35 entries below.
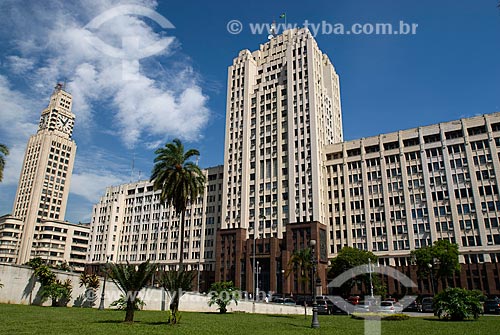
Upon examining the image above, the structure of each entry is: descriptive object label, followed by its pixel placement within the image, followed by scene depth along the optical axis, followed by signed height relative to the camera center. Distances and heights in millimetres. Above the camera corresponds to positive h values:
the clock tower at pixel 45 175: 133125 +38367
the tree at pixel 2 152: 40344 +13019
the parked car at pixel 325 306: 46244 -2468
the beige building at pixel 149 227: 102438 +15840
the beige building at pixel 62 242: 128125 +12732
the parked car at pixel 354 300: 53403 -2041
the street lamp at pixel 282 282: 76075 +466
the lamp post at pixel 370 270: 62294 +2518
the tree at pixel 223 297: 45656 -1602
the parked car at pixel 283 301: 60166 -2536
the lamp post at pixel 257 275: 77019 +1370
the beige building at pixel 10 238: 127156 +13371
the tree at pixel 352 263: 66062 +3951
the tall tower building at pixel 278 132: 85062 +36305
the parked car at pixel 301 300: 70062 -2667
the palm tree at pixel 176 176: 53531 +14614
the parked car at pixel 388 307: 38503 -2180
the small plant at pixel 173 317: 26831 -2404
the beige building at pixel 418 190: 73150 +19706
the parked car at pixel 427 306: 49938 -2397
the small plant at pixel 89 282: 51594 -172
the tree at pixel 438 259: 57656 +4168
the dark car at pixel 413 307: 54219 -2886
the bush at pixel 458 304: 31703 -1368
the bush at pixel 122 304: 45719 -2678
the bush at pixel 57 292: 47156 -1486
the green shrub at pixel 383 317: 34656 -2688
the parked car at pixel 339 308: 46216 -2702
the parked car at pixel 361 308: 41612 -2475
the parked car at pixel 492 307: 45125 -2117
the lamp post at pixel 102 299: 47844 -2316
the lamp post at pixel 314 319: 27644 -2420
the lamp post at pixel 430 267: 59303 +2983
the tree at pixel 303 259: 48678 +3193
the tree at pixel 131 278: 27344 +242
